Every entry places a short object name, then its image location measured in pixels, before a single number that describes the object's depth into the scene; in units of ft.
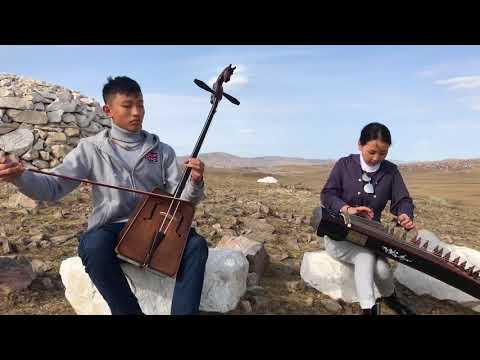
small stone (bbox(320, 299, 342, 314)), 12.14
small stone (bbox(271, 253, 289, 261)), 16.25
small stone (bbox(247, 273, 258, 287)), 13.21
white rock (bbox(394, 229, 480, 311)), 13.06
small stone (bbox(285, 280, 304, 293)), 13.39
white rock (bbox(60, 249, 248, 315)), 10.01
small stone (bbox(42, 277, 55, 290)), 12.60
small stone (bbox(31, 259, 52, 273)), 13.74
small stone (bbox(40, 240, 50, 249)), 16.13
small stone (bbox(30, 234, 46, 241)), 16.63
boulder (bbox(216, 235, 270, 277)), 13.98
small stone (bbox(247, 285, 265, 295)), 12.85
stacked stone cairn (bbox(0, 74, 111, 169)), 31.60
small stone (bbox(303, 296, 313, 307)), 12.42
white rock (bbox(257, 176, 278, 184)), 48.74
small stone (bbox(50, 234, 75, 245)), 16.69
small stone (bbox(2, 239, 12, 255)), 15.38
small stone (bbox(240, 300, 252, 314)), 11.60
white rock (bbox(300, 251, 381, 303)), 12.67
